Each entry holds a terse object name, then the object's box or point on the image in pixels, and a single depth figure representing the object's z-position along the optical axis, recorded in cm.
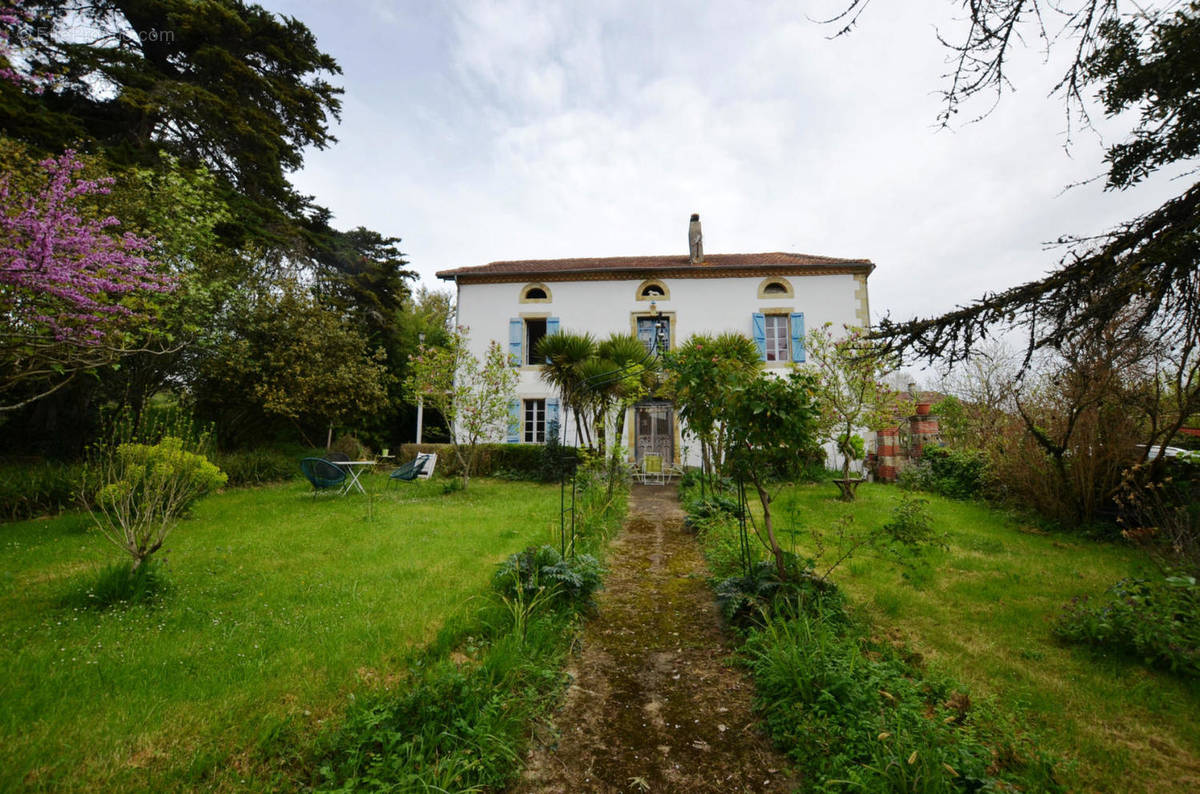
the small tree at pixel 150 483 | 366
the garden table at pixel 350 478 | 841
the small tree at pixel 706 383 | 387
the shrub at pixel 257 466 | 976
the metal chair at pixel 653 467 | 1182
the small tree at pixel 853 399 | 852
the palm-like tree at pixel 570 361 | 1025
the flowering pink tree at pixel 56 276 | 376
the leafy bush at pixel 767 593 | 332
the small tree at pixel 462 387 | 1008
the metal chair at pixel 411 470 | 913
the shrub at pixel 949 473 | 860
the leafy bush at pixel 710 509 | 631
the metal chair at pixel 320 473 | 789
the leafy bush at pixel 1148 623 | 271
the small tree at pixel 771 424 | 357
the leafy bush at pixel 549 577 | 361
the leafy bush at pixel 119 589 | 339
